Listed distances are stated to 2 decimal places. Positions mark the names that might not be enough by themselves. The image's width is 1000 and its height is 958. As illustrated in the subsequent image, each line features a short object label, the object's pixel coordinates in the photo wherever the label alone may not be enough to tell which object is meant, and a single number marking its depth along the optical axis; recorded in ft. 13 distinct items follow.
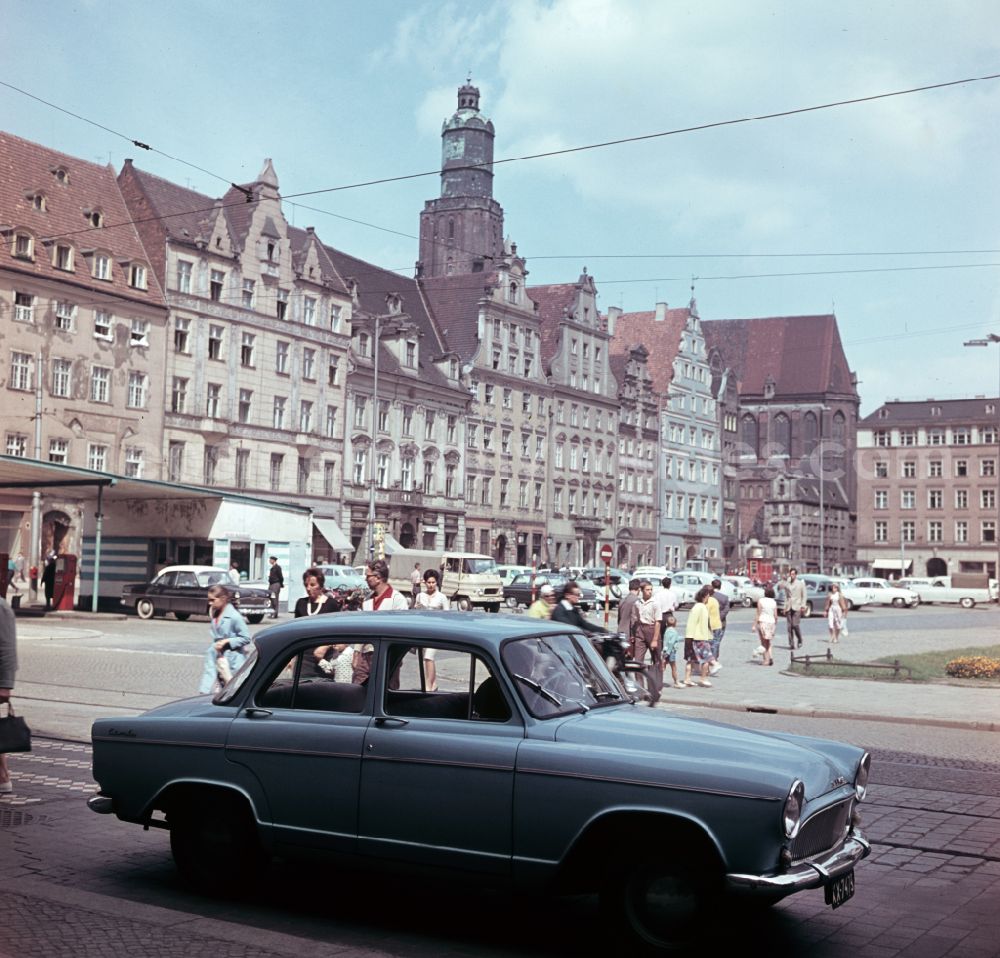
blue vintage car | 19.58
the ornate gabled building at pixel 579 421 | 279.90
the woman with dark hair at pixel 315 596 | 48.47
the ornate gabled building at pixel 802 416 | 431.43
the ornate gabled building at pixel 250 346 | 190.49
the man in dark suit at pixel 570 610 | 50.83
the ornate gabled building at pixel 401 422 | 223.30
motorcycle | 38.95
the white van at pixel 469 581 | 158.10
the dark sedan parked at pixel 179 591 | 125.29
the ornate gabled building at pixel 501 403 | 254.47
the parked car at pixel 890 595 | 216.33
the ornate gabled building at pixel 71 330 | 169.37
